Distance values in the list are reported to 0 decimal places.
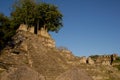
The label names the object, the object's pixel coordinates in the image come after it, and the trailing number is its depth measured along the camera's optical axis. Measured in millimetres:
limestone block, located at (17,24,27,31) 25194
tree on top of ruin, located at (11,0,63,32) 29351
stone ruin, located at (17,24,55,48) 25418
